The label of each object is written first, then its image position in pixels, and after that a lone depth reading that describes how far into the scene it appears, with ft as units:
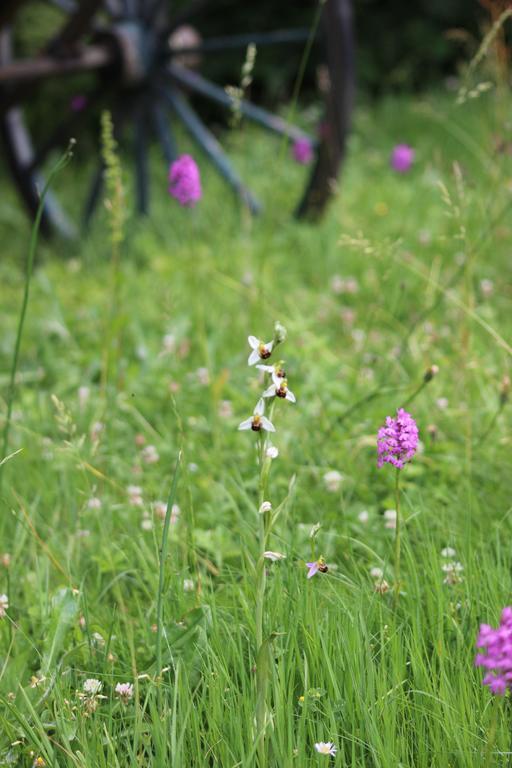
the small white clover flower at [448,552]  8.32
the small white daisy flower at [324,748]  7.61
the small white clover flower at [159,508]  8.91
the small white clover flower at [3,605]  8.10
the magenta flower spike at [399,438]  7.77
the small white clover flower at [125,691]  7.92
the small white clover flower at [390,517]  8.73
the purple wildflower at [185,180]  9.35
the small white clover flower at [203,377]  10.16
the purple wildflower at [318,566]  7.69
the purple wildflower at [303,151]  16.79
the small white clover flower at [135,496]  9.03
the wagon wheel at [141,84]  14.71
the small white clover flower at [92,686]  7.92
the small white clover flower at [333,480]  9.03
